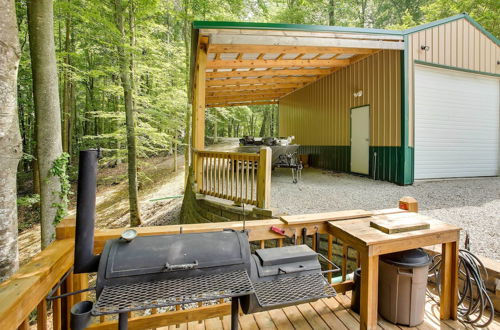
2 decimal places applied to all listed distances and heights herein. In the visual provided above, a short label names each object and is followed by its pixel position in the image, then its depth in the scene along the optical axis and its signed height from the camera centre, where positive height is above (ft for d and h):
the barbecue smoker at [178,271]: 3.24 -1.83
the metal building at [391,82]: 16.81 +6.36
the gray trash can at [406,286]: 5.47 -3.07
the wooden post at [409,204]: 6.96 -1.55
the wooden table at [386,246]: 4.84 -2.00
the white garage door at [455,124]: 20.94 +2.47
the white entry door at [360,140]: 23.41 +1.10
